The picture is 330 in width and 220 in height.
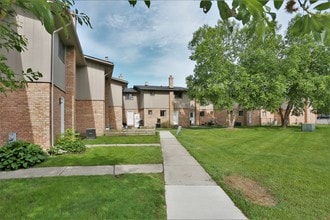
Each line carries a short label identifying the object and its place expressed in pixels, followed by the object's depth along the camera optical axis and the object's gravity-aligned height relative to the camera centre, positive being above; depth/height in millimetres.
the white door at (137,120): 32294 -237
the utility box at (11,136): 9664 -619
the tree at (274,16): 1225 +488
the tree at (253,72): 24844 +4364
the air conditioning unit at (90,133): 16438 -892
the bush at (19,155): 7711 -1095
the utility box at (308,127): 24172 -1016
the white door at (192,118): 36406 -85
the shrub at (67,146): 10203 -1083
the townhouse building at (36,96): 9789 +872
